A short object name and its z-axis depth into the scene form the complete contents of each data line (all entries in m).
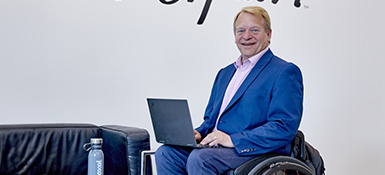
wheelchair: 2.04
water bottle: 2.60
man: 2.13
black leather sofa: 2.62
